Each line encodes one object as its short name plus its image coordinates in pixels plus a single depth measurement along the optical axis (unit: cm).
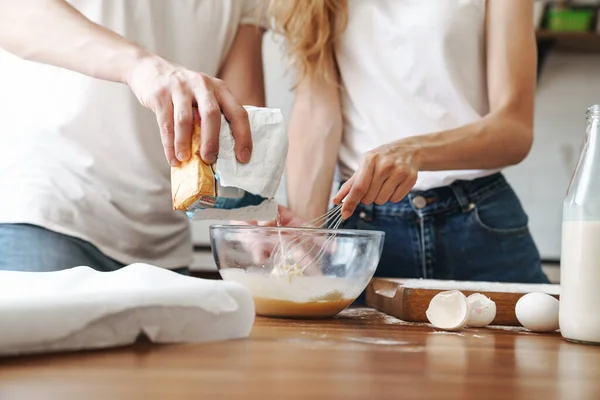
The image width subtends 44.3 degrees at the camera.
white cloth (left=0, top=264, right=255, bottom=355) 58
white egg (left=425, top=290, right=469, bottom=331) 85
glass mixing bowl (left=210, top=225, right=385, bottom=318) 92
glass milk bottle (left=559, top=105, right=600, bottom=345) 75
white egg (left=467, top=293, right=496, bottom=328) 90
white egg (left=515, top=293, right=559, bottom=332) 87
